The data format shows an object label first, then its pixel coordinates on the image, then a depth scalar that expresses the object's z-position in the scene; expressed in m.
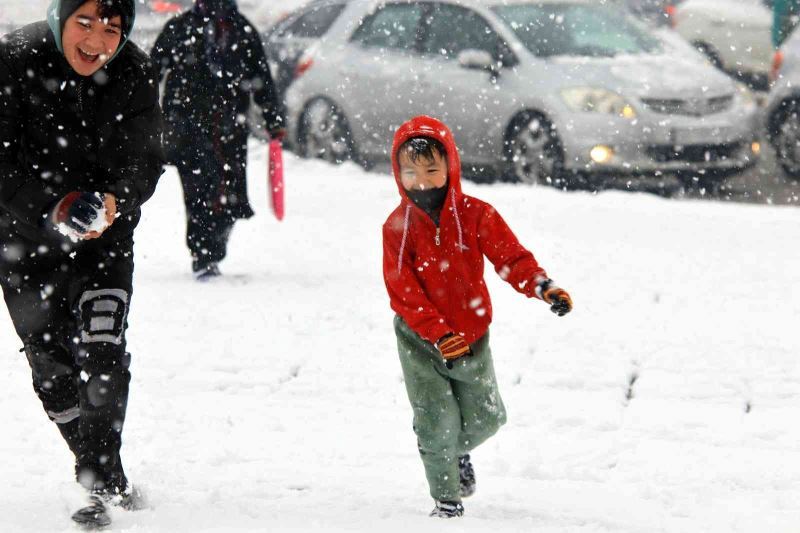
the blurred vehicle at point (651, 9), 22.28
